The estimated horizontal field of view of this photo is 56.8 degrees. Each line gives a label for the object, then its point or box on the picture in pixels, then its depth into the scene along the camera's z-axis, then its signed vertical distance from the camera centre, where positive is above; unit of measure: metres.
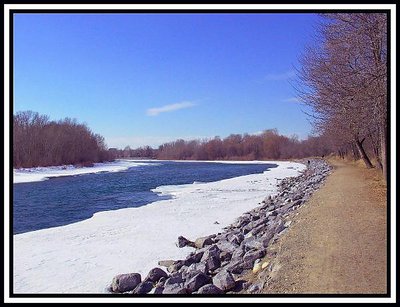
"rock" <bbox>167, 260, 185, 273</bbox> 8.52 -2.69
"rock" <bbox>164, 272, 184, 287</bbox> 7.14 -2.53
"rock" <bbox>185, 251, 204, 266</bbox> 8.82 -2.58
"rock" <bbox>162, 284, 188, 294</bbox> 6.60 -2.50
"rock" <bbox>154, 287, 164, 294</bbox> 6.88 -2.60
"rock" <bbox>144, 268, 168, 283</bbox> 7.76 -2.62
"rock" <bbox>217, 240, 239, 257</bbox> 9.58 -2.53
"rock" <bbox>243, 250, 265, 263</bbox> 7.77 -2.22
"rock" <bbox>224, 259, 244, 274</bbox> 7.47 -2.37
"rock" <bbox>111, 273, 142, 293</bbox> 7.43 -2.65
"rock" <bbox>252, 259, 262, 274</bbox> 7.23 -2.29
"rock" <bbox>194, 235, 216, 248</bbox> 10.70 -2.63
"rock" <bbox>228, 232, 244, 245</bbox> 10.17 -2.47
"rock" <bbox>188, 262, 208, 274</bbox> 7.89 -2.52
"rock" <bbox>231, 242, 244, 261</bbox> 8.37 -2.39
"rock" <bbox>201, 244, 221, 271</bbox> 8.23 -2.49
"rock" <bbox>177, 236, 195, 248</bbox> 10.76 -2.66
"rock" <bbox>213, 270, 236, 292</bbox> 6.49 -2.33
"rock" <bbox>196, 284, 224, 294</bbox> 6.34 -2.38
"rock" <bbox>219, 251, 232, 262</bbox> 8.81 -2.52
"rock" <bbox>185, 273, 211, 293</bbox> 6.74 -2.42
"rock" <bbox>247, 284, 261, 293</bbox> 5.90 -2.22
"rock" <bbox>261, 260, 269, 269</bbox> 7.19 -2.22
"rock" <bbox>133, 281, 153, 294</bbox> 7.22 -2.69
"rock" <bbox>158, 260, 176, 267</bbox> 9.05 -2.74
